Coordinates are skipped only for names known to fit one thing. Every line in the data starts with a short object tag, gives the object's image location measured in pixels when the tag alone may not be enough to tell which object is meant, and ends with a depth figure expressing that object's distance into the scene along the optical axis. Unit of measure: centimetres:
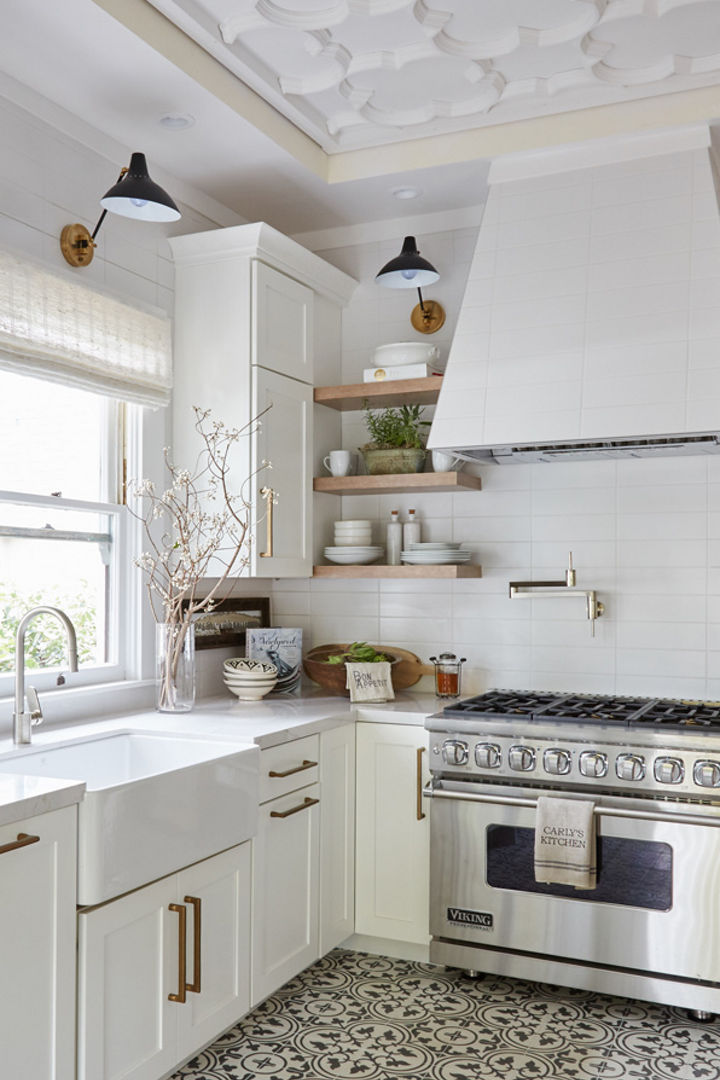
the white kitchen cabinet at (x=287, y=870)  273
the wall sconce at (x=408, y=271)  331
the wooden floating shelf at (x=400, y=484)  351
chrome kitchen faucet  245
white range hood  294
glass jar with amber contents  357
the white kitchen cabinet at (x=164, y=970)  206
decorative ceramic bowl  345
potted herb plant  369
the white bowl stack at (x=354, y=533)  377
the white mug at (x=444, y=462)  356
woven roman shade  267
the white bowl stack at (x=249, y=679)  345
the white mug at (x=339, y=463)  379
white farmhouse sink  204
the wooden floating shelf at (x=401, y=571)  350
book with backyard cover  368
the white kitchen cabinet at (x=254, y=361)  337
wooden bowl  362
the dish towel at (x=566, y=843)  284
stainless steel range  276
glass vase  312
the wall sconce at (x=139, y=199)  256
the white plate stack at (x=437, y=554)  354
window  283
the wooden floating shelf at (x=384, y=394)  360
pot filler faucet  345
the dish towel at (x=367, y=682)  342
